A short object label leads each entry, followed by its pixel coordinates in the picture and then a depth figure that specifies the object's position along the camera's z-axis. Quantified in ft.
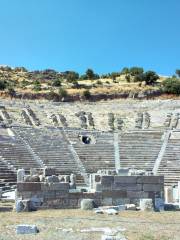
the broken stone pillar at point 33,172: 40.23
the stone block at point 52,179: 30.25
